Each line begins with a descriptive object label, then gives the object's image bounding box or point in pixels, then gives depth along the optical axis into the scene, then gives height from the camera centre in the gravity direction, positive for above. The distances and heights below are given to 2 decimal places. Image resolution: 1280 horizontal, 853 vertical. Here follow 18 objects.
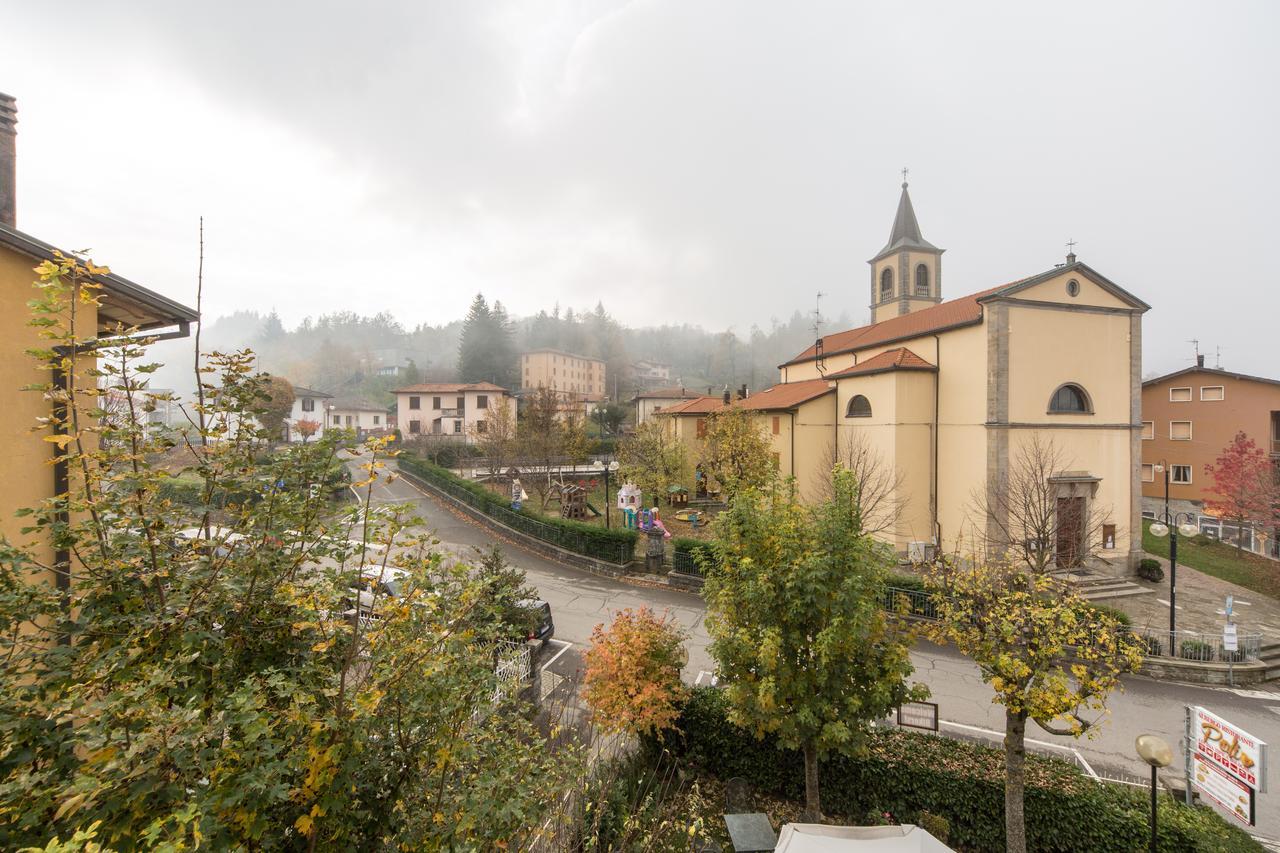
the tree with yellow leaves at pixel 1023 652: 6.38 -2.76
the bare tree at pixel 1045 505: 16.80 -2.22
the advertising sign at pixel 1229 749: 6.70 -4.16
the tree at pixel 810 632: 6.90 -2.68
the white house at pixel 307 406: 54.16 +2.55
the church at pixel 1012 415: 18.50 +0.92
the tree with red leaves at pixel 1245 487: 19.20 -1.74
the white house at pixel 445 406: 53.38 +2.66
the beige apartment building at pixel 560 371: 81.75 +10.06
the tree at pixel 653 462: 25.84 -1.47
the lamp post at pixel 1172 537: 12.55 -2.37
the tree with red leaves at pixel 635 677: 7.97 -3.88
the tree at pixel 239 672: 2.04 -1.19
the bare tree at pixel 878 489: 19.94 -1.98
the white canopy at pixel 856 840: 5.80 -4.53
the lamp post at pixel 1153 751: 6.08 -3.61
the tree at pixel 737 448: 22.59 -0.55
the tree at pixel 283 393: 40.84 +3.17
